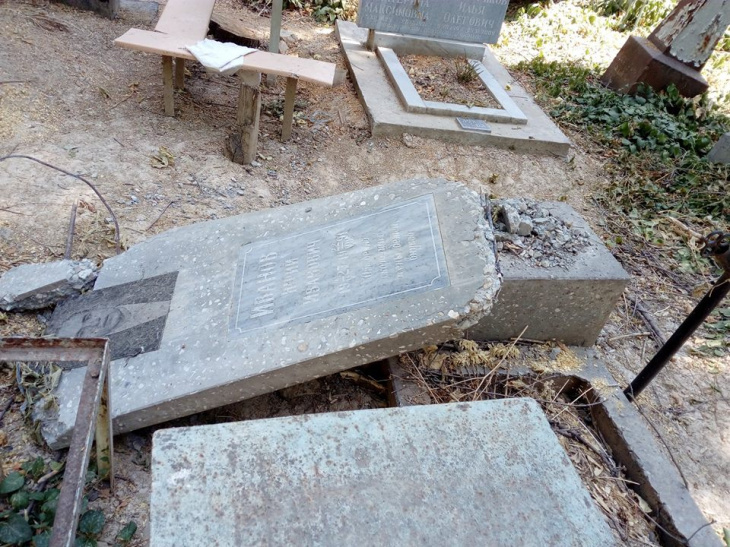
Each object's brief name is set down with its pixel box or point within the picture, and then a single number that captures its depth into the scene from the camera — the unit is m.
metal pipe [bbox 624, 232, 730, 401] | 2.04
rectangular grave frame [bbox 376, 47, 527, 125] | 4.97
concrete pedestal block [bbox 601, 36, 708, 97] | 6.02
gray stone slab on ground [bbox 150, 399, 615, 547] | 1.32
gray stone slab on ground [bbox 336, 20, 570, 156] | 4.75
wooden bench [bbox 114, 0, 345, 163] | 3.99
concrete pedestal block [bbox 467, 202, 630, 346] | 2.46
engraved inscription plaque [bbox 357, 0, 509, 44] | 5.71
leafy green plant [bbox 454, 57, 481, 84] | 5.73
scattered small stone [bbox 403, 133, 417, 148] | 4.69
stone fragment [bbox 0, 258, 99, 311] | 2.51
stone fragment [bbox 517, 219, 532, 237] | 2.59
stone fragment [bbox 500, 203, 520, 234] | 2.60
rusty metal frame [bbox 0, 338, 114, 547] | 1.29
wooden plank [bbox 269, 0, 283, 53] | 5.08
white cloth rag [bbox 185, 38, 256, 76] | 3.94
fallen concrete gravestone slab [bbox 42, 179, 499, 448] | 2.07
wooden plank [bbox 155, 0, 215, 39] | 4.44
